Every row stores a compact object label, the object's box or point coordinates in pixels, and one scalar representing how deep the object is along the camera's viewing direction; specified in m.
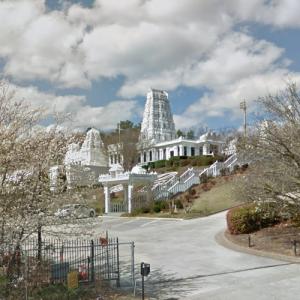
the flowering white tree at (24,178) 9.20
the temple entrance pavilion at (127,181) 37.91
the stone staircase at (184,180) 40.19
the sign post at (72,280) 10.17
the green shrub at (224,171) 43.03
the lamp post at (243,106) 55.03
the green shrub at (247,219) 19.67
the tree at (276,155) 15.88
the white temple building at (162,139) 77.44
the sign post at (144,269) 9.86
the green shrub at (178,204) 34.83
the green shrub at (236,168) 42.30
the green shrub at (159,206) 34.78
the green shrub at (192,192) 38.72
